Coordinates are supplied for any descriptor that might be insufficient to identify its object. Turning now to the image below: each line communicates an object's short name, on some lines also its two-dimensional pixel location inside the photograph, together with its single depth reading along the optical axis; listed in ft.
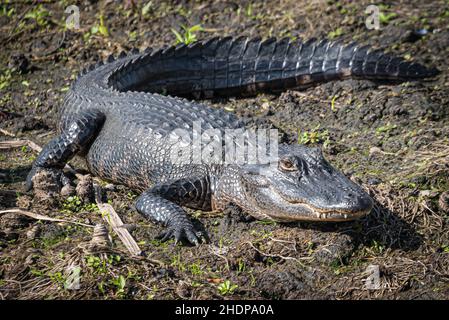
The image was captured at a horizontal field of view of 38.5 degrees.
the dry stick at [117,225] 15.75
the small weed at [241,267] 15.39
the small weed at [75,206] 17.81
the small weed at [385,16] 28.43
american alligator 16.51
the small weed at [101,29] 29.41
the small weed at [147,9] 30.60
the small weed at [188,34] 28.19
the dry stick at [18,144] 22.34
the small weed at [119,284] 14.07
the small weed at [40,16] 30.52
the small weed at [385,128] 21.76
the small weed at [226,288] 14.42
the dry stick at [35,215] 16.76
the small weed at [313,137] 21.52
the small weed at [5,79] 26.84
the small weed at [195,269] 15.15
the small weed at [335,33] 28.15
